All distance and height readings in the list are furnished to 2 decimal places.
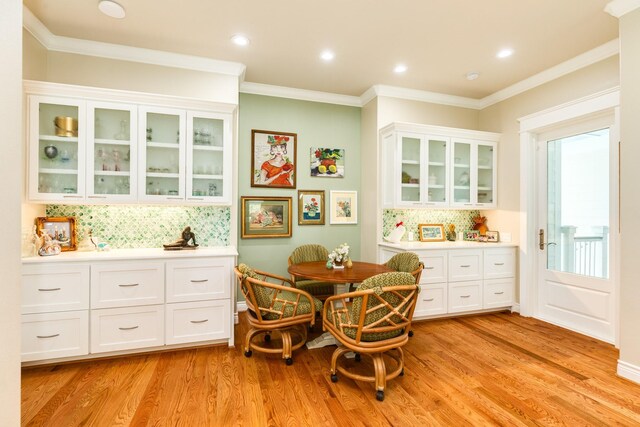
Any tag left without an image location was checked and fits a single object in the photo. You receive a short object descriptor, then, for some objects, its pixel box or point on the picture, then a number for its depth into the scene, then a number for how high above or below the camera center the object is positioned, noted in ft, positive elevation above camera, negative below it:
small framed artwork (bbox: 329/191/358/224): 14.85 +0.37
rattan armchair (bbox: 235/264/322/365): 8.84 -2.72
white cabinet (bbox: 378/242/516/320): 12.63 -2.53
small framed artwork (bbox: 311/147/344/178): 14.52 +2.46
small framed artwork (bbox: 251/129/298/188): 13.64 +2.44
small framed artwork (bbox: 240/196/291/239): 13.51 -0.10
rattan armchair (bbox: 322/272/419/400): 7.25 -2.47
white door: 10.91 -0.47
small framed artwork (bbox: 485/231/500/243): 14.48 -0.97
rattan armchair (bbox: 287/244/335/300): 12.30 -1.86
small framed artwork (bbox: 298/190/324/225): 14.32 +0.36
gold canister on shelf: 9.52 +2.66
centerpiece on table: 10.71 -1.42
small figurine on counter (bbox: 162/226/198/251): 10.60 -0.98
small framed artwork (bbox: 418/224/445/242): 14.58 -0.77
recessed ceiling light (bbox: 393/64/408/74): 12.12 +5.69
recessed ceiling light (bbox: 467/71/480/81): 12.65 +5.68
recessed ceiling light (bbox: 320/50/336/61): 11.05 +5.66
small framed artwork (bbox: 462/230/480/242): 14.83 -0.93
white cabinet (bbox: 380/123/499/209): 13.39 +2.15
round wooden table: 9.20 -1.80
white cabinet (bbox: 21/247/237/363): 8.60 -2.56
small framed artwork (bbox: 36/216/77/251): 9.72 -0.48
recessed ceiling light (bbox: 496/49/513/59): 10.93 +5.70
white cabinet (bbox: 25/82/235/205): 9.37 +2.13
